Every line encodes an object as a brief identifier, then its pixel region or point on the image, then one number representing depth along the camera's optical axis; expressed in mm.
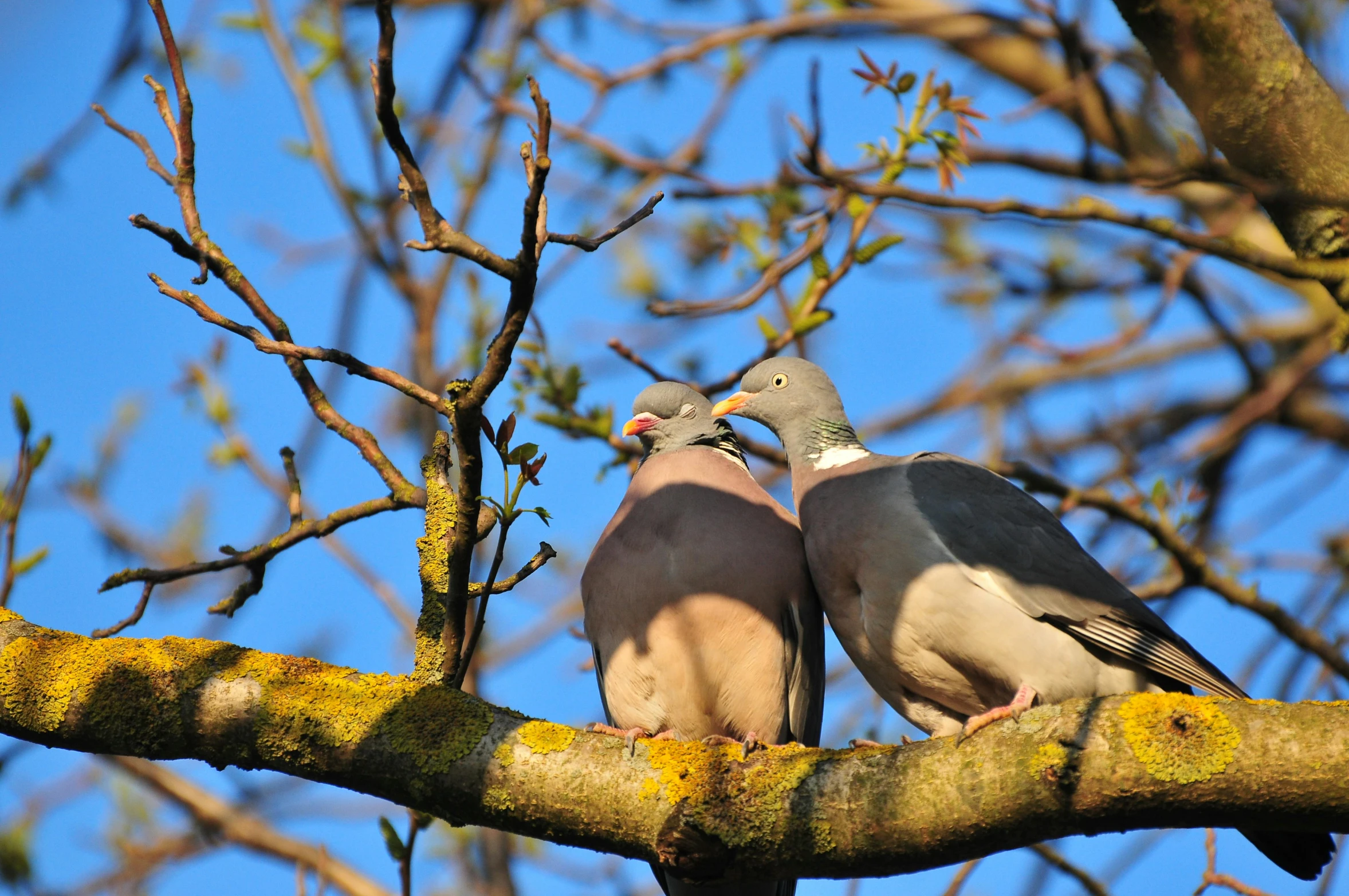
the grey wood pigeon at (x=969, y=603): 7465
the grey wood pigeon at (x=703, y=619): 8211
